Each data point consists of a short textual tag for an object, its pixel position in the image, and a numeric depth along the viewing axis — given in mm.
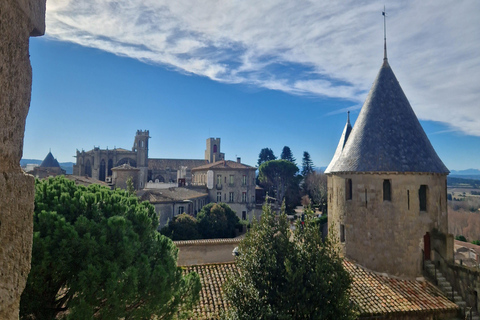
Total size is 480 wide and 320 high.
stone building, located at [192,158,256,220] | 44062
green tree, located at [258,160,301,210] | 48281
